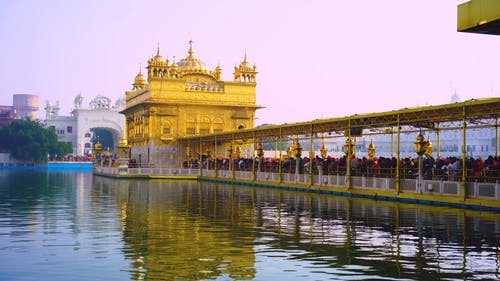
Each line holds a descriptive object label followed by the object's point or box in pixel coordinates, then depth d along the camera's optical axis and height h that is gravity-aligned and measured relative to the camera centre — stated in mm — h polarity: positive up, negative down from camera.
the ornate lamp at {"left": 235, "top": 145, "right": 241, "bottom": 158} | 57162 +981
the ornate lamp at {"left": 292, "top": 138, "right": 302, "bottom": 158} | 36678 +696
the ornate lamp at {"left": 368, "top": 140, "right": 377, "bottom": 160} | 41812 +833
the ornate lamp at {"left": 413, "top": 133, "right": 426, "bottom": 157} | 25469 +699
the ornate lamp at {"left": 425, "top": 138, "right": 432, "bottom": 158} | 34659 +685
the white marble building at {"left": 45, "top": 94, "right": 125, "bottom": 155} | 135250 +7780
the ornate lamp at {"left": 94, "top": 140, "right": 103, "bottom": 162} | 72438 +1236
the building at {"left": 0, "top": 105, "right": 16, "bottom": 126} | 146525 +9508
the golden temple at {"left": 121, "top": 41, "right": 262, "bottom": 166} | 63156 +5330
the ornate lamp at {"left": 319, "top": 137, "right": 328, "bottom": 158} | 45647 +815
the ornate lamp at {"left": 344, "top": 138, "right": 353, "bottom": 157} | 30953 +740
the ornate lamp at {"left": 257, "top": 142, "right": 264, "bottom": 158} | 42250 +663
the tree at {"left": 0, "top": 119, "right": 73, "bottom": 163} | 107562 +3199
